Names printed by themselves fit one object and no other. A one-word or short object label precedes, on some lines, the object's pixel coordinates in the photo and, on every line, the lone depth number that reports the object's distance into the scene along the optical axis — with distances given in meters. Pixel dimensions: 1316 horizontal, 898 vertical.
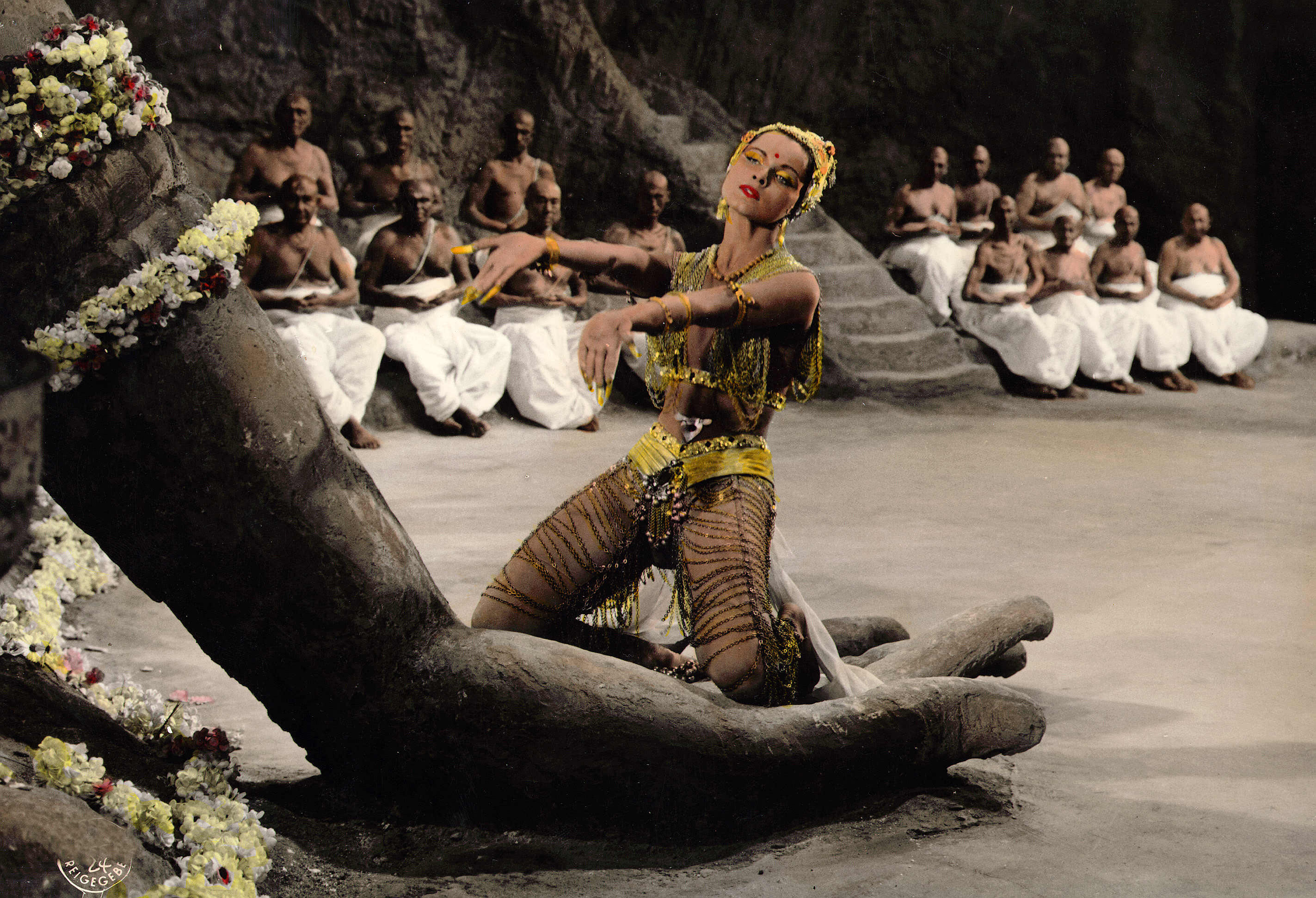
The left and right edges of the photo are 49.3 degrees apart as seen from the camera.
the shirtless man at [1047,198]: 10.05
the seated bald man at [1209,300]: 9.59
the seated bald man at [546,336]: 7.64
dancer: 2.82
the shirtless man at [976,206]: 10.09
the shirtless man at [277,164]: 7.47
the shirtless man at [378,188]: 8.04
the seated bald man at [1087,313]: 9.19
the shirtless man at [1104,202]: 10.32
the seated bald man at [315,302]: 6.89
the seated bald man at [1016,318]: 8.97
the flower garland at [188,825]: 2.13
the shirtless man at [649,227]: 8.02
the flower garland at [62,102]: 2.01
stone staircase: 8.74
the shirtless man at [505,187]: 8.36
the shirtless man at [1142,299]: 9.41
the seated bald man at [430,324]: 7.36
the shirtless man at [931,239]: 9.68
